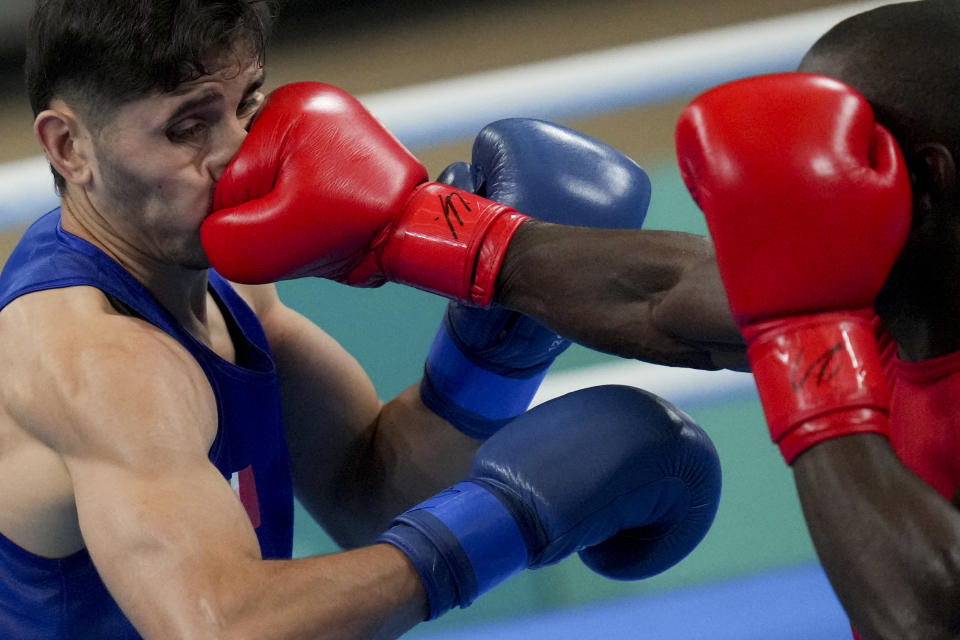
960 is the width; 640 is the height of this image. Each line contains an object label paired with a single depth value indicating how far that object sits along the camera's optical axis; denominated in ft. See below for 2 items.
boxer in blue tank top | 17.76
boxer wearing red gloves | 17.10
